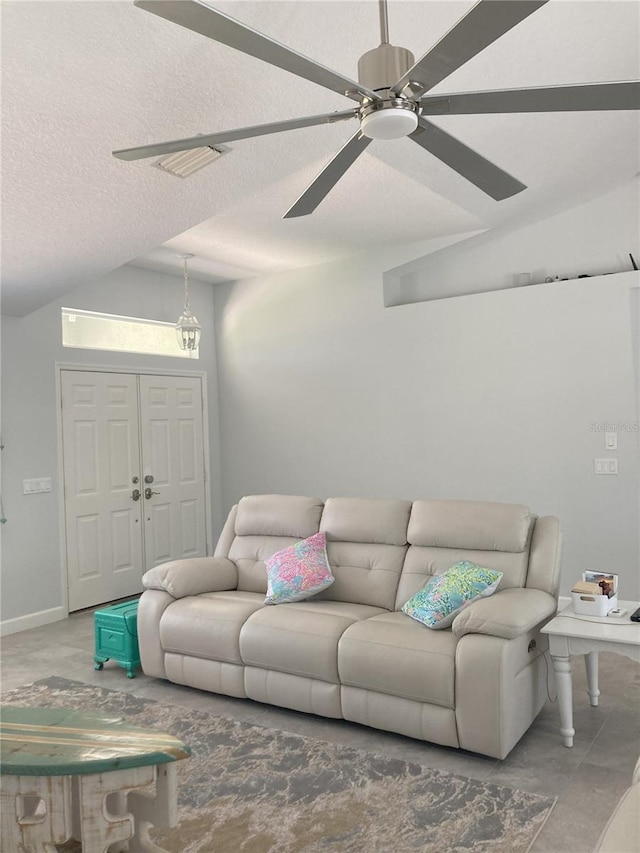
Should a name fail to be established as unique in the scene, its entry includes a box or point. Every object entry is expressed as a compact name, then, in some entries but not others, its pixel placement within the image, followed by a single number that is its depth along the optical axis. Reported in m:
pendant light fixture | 5.67
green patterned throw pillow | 3.13
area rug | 2.32
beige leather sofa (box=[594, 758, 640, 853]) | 1.42
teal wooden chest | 4.00
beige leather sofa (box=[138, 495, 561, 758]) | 2.85
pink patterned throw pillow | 3.71
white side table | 2.79
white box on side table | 3.06
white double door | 5.49
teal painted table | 1.89
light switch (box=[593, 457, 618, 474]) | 4.69
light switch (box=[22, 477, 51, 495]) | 5.09
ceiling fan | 1.46
